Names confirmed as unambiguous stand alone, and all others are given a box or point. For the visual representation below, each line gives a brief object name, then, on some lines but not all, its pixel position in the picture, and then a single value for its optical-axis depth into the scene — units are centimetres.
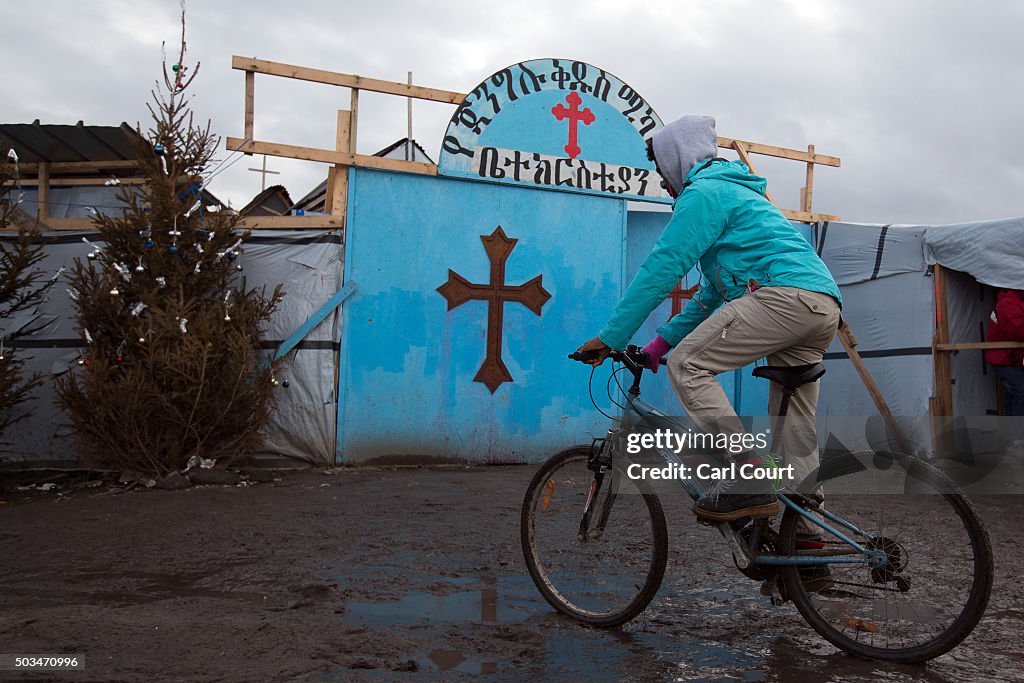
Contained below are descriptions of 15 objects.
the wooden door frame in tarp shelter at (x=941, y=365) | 896
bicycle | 289
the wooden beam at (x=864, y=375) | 880
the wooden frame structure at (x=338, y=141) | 760
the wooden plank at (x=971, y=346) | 815
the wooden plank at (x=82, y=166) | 970
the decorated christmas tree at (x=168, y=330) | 647
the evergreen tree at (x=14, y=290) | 670
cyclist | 321
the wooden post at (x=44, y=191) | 832
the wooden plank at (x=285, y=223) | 780
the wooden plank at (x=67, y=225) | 789
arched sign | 837
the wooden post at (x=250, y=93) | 762
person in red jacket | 823
